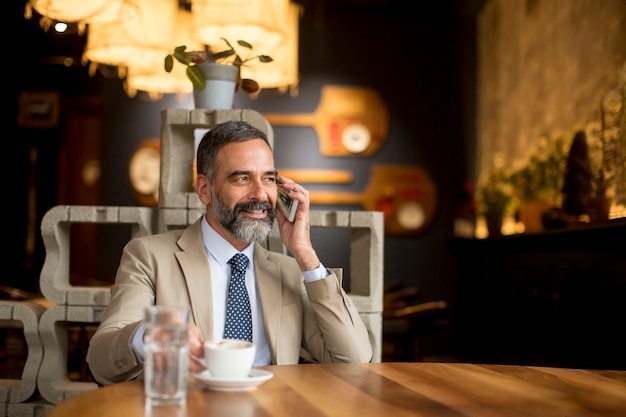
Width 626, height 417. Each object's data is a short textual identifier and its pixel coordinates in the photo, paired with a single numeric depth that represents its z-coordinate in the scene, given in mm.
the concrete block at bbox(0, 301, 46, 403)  3229
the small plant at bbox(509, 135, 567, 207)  5703
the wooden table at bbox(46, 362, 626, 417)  1435
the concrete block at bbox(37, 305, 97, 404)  3211
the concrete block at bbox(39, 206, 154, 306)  3217
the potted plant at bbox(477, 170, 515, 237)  6758
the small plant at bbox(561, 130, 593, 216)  4836
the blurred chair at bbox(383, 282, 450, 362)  5426
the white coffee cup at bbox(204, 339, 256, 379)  1599
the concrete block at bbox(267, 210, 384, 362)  3219
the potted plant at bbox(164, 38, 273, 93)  3246
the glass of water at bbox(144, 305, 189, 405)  1457
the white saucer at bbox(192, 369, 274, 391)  1573
